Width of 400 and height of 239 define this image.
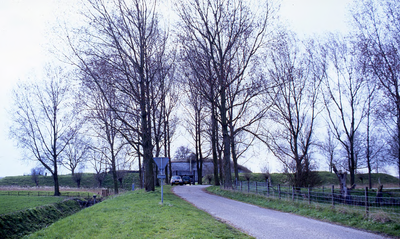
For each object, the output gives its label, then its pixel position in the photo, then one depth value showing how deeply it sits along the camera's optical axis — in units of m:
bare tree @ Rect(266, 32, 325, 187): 22.58
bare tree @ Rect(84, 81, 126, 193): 21.02
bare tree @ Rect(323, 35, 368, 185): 29.19
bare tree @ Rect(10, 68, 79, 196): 39.38
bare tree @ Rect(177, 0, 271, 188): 22.61
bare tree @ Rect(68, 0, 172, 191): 21.19
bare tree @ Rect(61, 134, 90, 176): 46.84
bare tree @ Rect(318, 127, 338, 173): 47.81
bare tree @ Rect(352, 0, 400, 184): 18.11
